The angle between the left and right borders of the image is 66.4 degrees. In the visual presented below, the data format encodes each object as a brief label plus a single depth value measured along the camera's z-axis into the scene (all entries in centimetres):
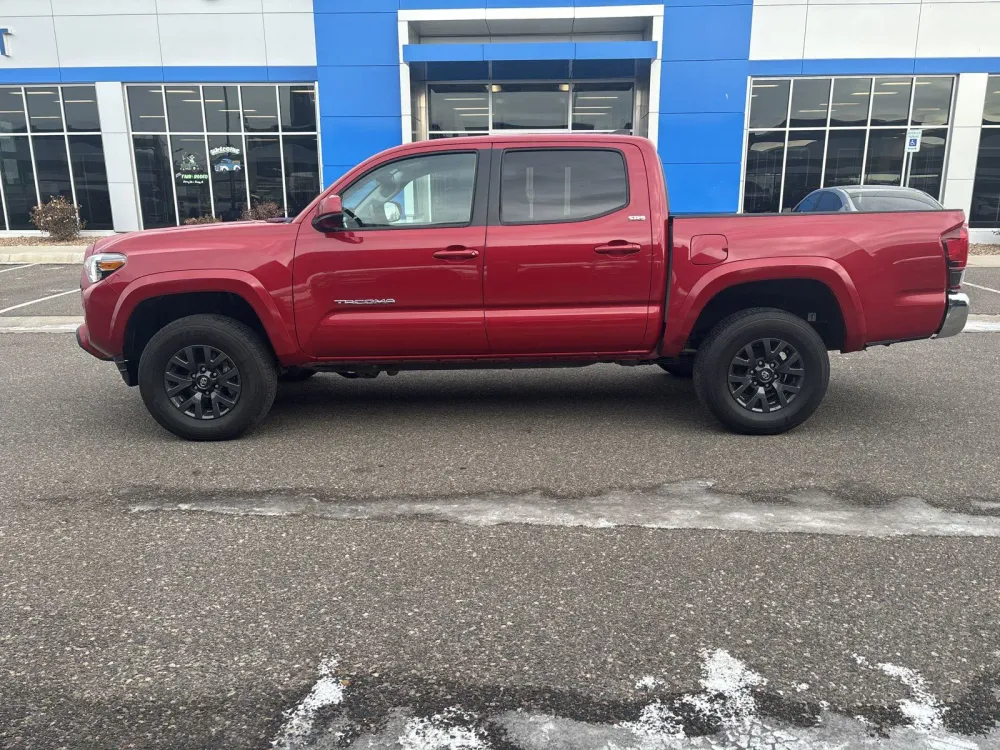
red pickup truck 498
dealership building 1941
